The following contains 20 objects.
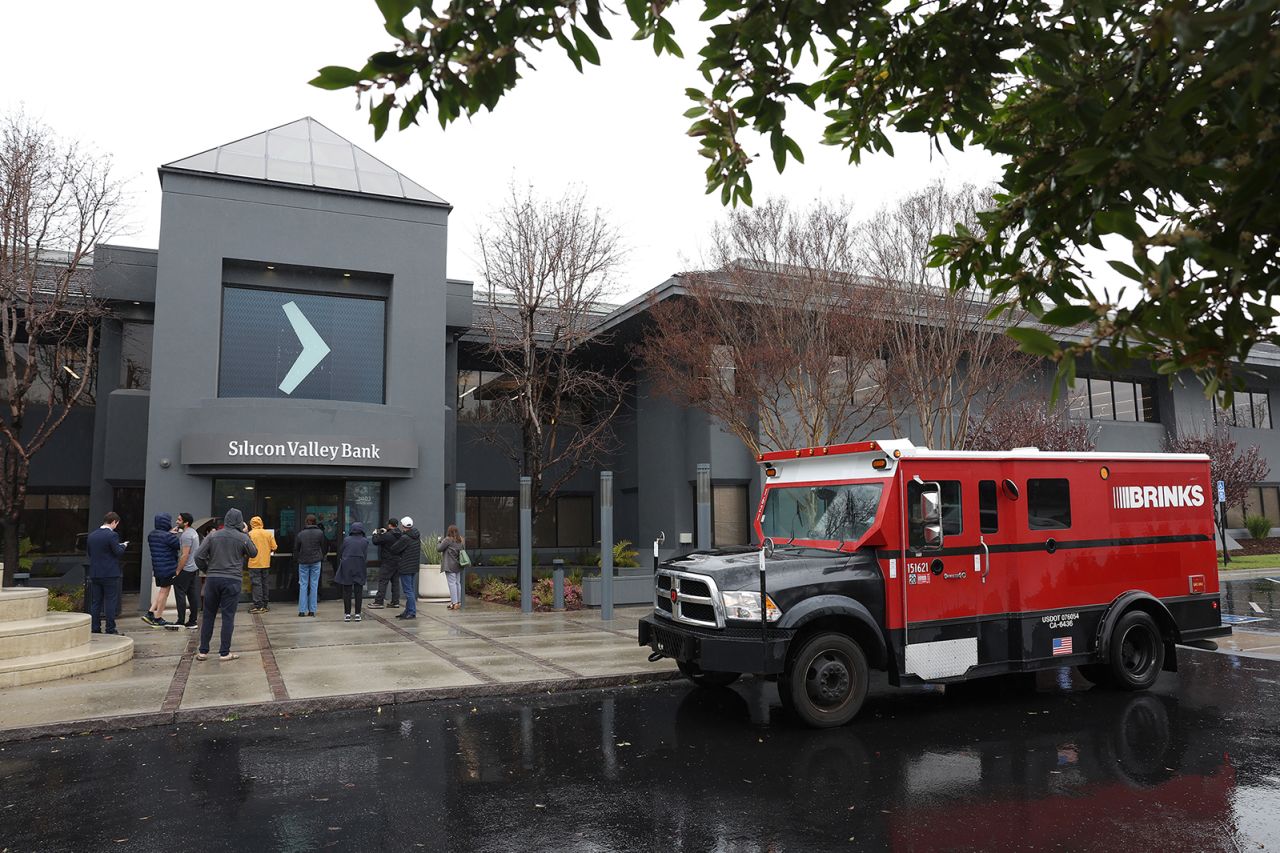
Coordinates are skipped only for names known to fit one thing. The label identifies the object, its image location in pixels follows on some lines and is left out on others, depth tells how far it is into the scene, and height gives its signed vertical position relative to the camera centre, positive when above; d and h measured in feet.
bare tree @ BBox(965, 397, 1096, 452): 79.56 +8.14
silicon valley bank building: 60.49 +12.50
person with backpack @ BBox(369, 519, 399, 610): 53.62 -2.45
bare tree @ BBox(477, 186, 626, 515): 69.26 +17.86
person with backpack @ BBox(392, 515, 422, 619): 52.80 -1.78
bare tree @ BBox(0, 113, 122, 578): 58.70 +18.14
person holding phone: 41.11 -2.11
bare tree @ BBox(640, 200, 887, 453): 61.87 +13.78
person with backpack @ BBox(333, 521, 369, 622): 50.85 -2.62
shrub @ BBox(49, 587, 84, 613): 50.06 -4.40
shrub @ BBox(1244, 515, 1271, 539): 115.14 -1.51
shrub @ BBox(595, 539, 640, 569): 69.10 -2.95
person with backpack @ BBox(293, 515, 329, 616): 53.16 -2.29
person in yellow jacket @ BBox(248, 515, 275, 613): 52.70 -2.29
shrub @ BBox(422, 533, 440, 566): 63.72 -2.15
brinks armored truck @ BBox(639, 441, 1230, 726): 25.90 -1.88
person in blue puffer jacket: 45.50 -1.64
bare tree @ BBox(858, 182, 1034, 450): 62.13 +14.75
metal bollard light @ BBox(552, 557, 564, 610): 54.44 -3.97
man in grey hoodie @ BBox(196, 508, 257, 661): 34.63 -1.73
